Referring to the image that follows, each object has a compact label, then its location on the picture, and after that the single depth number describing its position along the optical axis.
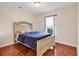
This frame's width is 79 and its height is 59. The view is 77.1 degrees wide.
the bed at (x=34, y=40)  1.65
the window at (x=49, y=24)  2.93
